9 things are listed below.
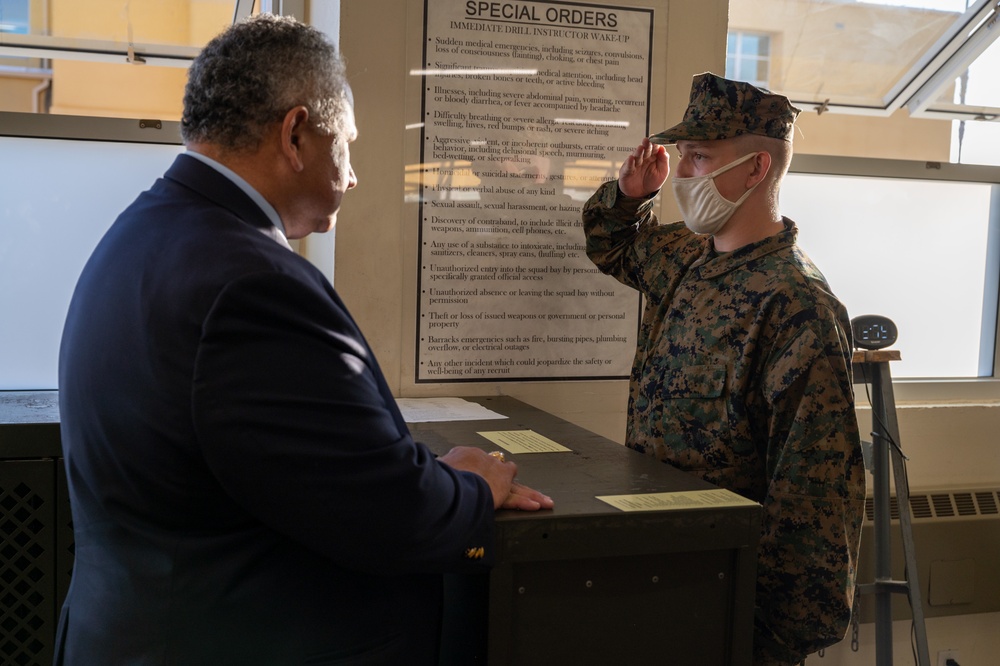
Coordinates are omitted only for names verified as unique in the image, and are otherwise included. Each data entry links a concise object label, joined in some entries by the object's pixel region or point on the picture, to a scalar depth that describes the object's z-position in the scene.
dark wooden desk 1.28
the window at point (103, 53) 2.49
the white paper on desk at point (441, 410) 2.03
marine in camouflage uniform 1.67
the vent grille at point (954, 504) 3.08
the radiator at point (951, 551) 3.01
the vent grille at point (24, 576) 1.85
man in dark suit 1.05
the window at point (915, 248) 3.29
